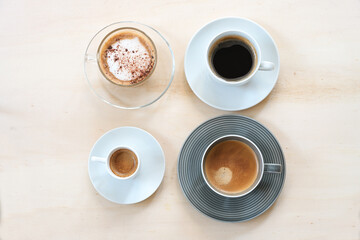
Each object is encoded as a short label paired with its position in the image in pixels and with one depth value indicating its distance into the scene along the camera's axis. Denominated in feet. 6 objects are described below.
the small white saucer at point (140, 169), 3.92
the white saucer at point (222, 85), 3.81
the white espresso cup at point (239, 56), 3.56
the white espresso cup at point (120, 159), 3.74
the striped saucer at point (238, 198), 3.84
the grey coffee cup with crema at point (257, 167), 3.55
